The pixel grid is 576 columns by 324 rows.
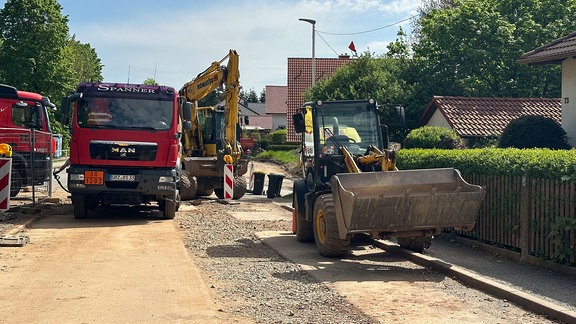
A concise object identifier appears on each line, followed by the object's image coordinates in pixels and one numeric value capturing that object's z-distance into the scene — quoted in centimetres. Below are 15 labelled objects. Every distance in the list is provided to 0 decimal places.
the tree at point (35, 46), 5188
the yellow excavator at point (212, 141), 2291
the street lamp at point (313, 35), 3972
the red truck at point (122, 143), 1603
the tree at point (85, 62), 7320
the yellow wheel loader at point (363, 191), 1043
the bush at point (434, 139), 2417
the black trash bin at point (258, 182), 2742
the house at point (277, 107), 9524
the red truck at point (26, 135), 1699
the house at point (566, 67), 1888
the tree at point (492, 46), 3347
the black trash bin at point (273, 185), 2603
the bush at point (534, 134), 2031
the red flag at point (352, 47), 3690
